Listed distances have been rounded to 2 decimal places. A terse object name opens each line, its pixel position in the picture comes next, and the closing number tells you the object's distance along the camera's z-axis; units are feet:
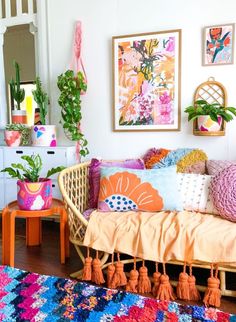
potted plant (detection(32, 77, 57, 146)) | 9.29
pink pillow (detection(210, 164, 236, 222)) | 5.99
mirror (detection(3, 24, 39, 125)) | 15.12
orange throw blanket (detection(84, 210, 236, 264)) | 5.39
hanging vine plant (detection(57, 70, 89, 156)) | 8.77
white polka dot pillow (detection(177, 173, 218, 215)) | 6.59
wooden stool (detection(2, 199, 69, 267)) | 6.57
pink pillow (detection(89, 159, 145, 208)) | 7.25
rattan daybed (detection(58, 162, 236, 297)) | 5.57
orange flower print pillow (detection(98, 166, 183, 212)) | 6.51
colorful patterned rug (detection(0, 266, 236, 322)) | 5.03
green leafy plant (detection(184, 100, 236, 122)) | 7.39
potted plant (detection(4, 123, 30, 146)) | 9.64
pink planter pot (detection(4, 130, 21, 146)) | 9.62
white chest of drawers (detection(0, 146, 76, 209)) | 9.10
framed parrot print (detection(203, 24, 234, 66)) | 7.64
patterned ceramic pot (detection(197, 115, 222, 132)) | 7.44
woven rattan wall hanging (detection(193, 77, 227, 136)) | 7.50
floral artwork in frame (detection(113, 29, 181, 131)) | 8.24
